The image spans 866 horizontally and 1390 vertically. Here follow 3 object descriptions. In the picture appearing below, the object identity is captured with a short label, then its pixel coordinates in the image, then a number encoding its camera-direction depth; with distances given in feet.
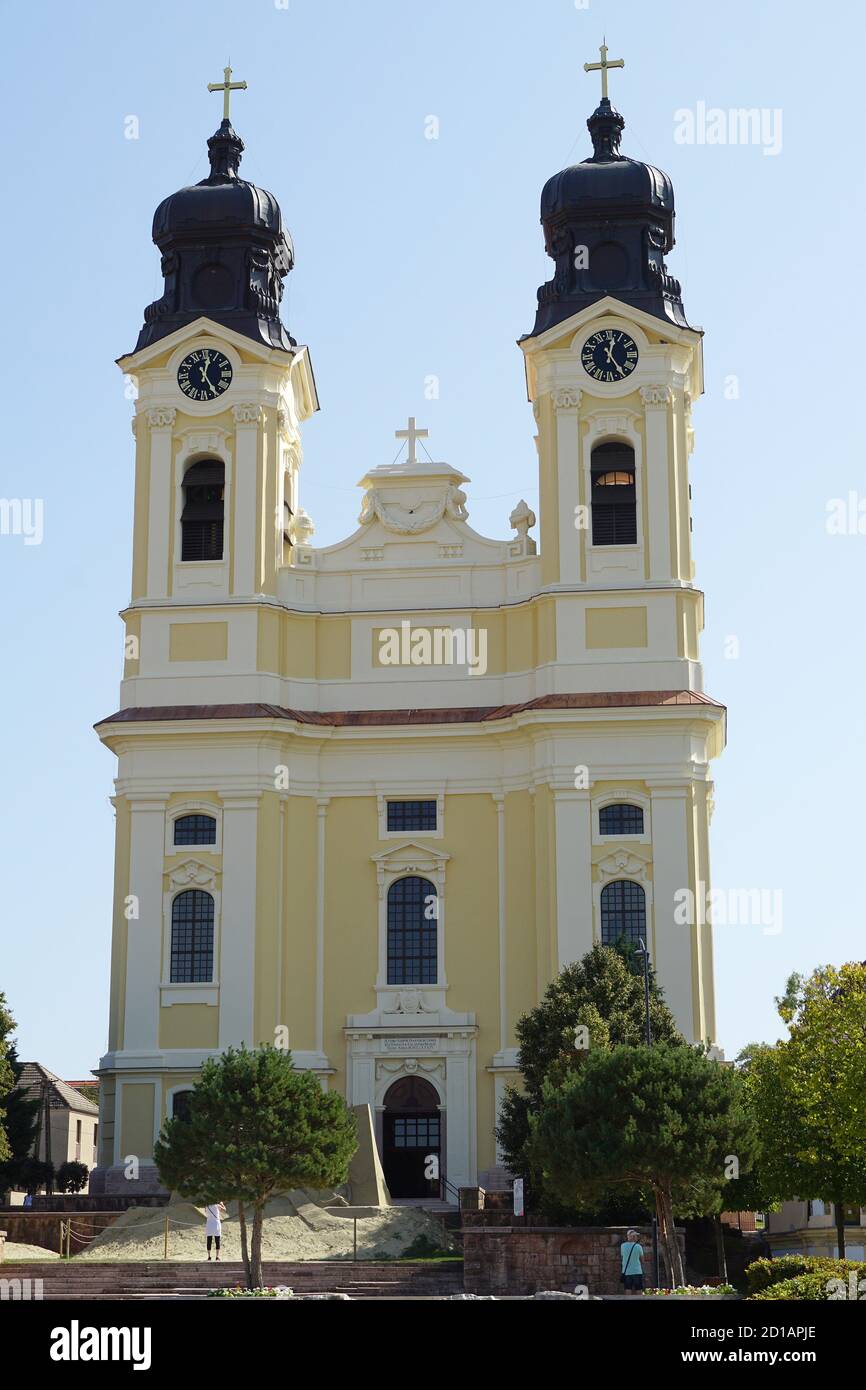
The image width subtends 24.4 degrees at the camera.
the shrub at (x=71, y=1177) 194.18
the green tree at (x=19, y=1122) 170.09
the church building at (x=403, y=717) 143.02
